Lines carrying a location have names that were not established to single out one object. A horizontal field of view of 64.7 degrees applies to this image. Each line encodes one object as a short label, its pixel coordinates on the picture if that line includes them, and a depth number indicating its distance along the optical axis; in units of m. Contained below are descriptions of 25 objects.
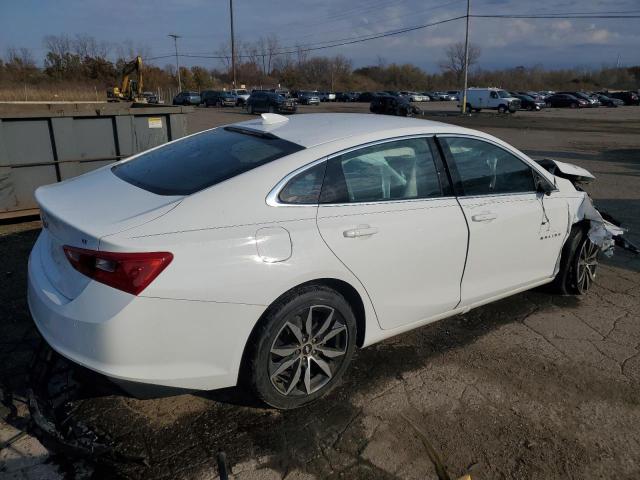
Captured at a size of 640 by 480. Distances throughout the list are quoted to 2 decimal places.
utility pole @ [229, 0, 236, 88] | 56.89
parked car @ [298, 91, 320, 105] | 52.08
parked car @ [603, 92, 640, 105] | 58.56
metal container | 6.11
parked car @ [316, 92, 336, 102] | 60.20
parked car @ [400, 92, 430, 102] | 62.40
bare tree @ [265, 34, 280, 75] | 99.69
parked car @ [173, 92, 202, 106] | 49.88
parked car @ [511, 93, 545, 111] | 46.09
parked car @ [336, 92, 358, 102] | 62.09
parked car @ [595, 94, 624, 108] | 55.00
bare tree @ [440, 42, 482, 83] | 99.50
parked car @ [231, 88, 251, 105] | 48.88
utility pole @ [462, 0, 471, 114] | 37.66
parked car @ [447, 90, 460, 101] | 70.80
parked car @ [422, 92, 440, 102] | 68.22
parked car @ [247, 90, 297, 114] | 34.44
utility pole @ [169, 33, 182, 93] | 76.06
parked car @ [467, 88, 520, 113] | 40.84
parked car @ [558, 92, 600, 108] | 52.47
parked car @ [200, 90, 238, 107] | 49.06
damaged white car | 2.29
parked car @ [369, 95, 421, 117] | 35.22
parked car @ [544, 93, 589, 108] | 51.69
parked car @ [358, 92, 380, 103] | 59.12
